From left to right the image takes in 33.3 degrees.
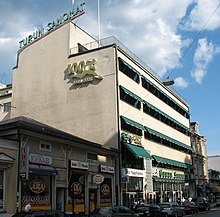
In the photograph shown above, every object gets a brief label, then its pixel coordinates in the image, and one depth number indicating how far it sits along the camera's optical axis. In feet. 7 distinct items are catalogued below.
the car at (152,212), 100.06
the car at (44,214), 47.52
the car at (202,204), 150.35
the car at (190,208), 132.21
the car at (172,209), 102.52
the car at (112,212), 68.33
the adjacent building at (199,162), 220.84
